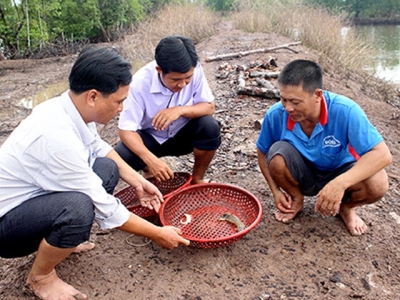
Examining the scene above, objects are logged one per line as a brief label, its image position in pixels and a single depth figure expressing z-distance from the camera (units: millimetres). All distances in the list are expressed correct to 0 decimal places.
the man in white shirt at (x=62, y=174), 1635
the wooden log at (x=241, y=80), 5934
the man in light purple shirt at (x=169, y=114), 2439
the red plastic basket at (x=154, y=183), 2621
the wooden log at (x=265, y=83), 5883
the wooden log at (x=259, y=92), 5457
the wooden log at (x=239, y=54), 9492
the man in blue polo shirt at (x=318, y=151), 2150
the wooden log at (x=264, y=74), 6723
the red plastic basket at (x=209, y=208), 2541
